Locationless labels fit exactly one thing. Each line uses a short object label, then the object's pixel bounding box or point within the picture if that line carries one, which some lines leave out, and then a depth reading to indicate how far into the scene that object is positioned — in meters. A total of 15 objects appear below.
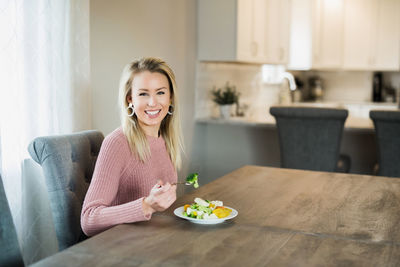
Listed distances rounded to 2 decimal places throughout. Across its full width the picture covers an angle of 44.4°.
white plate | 1.44
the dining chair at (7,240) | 1.33
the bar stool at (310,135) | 3.13
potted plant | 4.07
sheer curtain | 2.10
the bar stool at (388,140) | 2.96
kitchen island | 3.78
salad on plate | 1.46
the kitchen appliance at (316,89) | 6.53
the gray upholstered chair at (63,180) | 1.75
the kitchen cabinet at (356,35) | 5.81
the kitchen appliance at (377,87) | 6.41
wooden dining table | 1.18
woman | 1.46
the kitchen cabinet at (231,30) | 3.88
